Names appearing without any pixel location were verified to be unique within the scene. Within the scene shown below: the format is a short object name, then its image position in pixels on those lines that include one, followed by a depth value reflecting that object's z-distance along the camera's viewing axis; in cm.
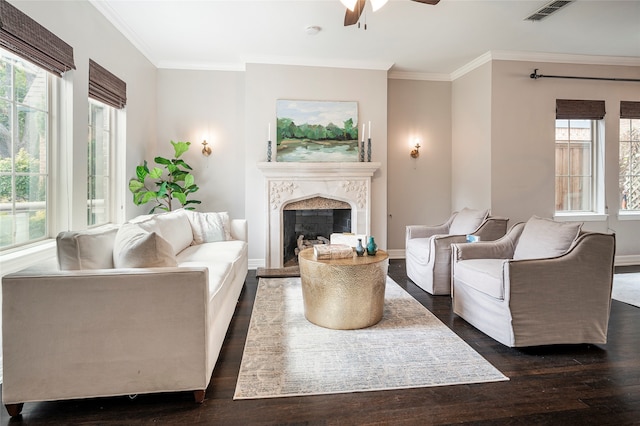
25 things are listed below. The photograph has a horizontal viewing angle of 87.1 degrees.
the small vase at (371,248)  288
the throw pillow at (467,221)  387
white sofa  168
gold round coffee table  261
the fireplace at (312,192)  471
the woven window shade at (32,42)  209
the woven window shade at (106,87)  315
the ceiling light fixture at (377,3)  244
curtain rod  464
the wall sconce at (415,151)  543
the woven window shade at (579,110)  477
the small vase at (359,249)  288
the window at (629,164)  505
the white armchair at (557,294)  237
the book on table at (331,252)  276
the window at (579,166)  495
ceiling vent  332
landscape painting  482
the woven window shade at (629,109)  494
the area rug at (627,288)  347
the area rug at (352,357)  196
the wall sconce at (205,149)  496
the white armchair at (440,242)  356
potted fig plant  421
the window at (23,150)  230
